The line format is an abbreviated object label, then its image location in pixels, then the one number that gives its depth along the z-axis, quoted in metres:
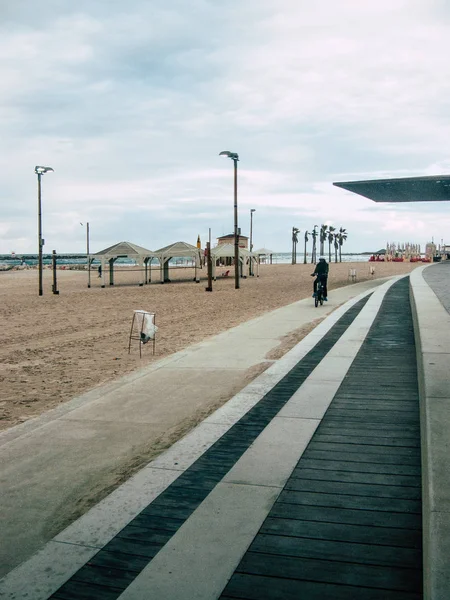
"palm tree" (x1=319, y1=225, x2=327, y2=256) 135.62
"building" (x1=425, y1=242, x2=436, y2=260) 82.31
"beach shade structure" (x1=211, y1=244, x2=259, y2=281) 40.53
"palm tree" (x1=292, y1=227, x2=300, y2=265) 108.78
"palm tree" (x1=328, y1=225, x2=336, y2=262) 144.52
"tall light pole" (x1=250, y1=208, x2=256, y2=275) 66.69
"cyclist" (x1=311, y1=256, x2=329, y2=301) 17.59
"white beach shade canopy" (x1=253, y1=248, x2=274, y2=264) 62.38
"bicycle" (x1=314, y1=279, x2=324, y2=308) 17.73
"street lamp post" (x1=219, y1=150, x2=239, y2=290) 27.98
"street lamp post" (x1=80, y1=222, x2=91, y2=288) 76.10
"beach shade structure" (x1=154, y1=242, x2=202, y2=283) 39.34
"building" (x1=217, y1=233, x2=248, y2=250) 84.79
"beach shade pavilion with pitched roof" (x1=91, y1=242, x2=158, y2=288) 38.28
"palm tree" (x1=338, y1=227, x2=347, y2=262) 150.75
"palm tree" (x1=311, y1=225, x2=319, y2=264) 111.50
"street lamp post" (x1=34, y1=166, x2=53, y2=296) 28.03
